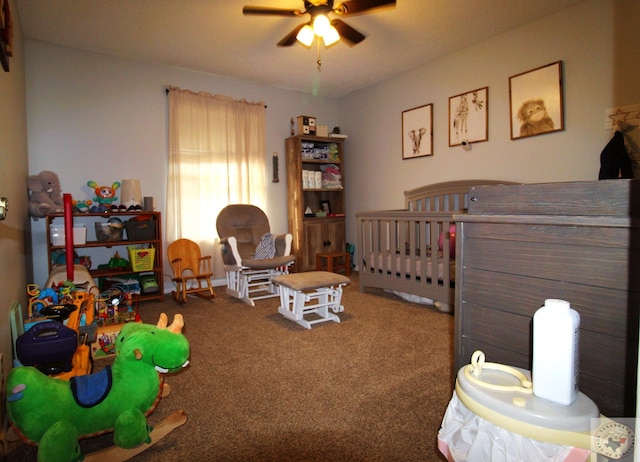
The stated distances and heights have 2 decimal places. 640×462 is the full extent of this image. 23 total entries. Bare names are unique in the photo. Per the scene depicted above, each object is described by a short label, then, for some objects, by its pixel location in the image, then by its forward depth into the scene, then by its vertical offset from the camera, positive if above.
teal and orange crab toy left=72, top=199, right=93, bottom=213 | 3.35 +0.16
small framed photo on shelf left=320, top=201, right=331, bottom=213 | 5.22 +0.21
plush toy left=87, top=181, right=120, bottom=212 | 3.49 +0.27
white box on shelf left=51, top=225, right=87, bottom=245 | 3.16 -0.09
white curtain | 4.09 +0.73
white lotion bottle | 0.81 -0.31
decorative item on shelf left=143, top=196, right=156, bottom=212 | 3.66 +0.20
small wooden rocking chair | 3.69 -0.44
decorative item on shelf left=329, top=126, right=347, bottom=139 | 4.99 +1.23
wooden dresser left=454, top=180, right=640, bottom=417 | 0.86 -0.15
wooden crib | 3.01 -0.26
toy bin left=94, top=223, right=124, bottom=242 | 3.45 -0.06
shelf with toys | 3.34 -0.24
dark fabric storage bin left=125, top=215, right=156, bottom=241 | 3.54 -0.04
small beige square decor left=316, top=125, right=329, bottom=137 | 4.87 +1.21
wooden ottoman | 2.72 -0.57
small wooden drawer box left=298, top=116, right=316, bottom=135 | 4.77 +1.25
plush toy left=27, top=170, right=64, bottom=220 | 3.11 +0.27
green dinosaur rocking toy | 1.11 -0.56
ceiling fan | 2.49 +1.45
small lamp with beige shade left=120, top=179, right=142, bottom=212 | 3.62 +0.29
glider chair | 3.57 -0.30
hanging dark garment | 2.66 +0.41
